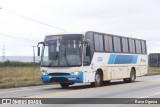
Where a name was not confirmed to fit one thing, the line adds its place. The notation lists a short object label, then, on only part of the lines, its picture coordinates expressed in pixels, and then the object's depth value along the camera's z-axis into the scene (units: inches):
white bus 938.1
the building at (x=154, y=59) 3287.4
